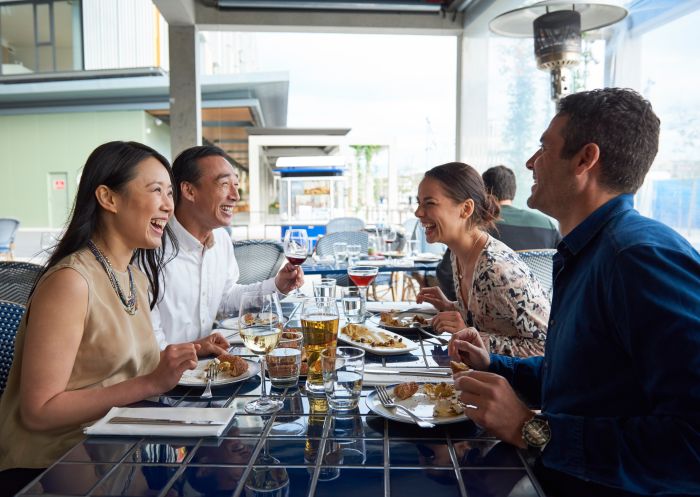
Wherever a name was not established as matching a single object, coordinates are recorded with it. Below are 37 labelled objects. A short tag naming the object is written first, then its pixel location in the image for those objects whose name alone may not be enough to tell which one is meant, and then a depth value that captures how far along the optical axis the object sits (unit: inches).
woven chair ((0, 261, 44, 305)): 82.3
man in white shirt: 96.6
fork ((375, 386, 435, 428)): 45.3
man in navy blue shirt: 38.5
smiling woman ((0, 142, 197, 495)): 52.3
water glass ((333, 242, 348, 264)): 186.3
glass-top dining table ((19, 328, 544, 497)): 36.5
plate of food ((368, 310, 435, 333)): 84.6
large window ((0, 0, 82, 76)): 515.5
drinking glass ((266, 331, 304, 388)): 55.4
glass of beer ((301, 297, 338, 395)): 56.4
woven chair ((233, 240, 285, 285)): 158.9
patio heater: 128.0
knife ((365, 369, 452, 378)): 58.9
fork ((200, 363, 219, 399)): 55.1
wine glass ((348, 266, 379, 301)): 104.6
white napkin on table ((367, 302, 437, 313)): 97.9
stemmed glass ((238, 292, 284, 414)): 54.7
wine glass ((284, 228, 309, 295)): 108.1
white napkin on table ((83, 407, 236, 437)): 44.3
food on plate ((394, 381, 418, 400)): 52.6
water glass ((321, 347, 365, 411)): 50.8
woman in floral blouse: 83.3
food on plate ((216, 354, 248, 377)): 60.8
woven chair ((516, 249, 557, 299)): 132.0
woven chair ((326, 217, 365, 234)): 330.3
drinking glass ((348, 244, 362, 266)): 185.5
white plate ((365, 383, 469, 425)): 46.5
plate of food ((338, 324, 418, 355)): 70.2
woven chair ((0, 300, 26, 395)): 65.9
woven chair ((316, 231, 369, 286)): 241.3
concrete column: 220.4
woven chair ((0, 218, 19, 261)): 375.9
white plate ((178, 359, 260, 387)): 57.2
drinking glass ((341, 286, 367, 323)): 89.2
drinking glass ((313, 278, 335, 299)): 84.5
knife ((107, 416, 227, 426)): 45.8
